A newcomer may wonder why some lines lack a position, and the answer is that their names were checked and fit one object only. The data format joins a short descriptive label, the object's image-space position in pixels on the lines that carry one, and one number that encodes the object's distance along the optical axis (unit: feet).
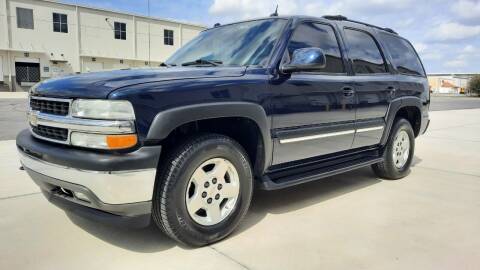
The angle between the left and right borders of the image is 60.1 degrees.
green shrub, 170.17
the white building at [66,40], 110.11
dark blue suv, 8.72
